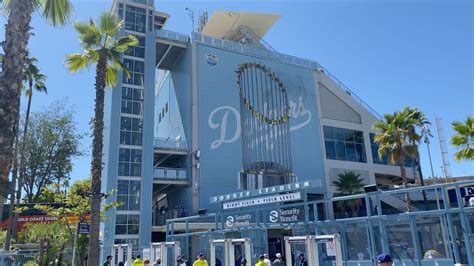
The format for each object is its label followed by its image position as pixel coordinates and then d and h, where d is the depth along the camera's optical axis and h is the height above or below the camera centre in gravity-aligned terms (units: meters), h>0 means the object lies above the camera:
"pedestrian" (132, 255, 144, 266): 15.21 -0.57
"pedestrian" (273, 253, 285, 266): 14.48 -0.70
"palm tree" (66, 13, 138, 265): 14.53 +7.87
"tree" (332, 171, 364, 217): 39.66 +5.18
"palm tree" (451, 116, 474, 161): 19.66 +4.48
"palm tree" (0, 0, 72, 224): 5.70 +2.66
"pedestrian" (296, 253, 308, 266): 15.02 -0.70
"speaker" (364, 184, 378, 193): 14.23 +1.69
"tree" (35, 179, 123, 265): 19.50 +1.92
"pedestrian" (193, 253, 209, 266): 12.89 -0.51
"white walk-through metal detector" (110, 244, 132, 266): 19.83 -0.27
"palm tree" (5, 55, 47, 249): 29.72 +12.67
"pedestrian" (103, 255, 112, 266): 20.23 -0.65
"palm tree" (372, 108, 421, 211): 31.47 +7.46
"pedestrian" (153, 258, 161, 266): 17.47 -0.66
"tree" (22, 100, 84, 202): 42.59 +10.27
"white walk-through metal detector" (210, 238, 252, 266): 14.83 -0.18
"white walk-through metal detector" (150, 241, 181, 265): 18.56 -0.20
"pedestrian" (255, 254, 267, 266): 11.59 -0.57
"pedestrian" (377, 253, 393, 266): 4.82 -0.27
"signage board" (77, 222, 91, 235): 14.21 +0.72
